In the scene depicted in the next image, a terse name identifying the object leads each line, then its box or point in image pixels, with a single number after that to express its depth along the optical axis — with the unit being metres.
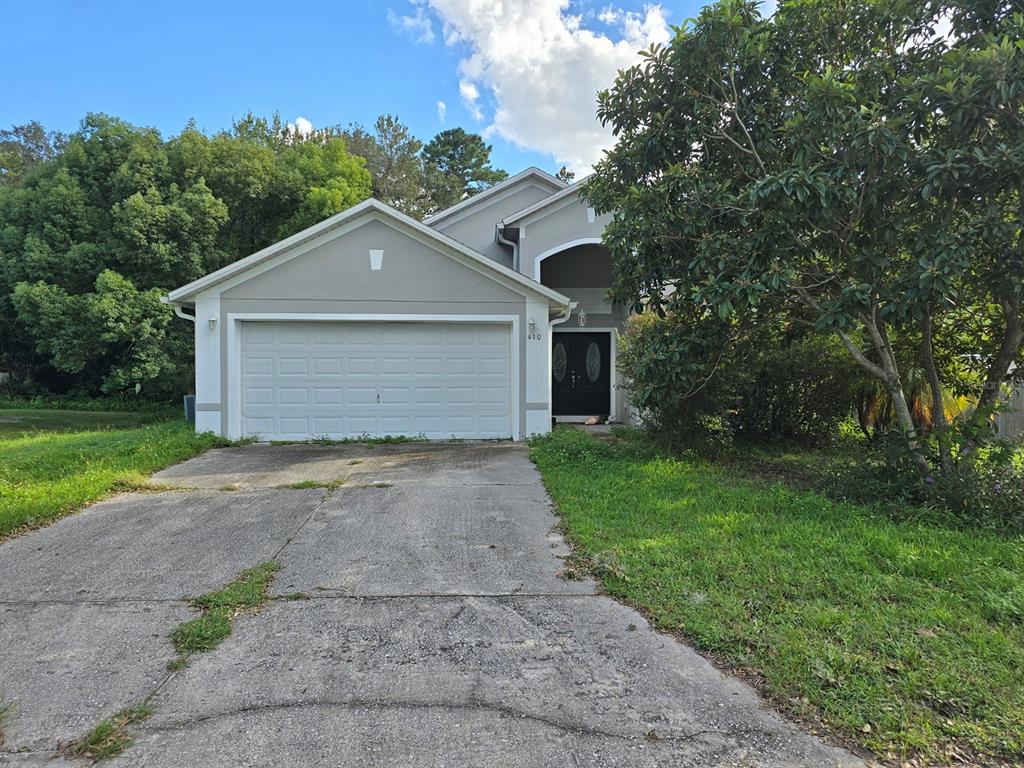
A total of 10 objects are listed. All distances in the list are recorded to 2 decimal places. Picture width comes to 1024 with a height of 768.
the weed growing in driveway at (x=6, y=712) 2.70
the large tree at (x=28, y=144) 31.62
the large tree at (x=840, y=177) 5.18
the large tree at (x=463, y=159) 38.50
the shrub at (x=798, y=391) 9.27
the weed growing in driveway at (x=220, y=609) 3.41
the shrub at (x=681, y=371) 6.96
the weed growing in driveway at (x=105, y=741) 2.49
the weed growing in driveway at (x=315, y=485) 7.28
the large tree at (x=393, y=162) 33.03
